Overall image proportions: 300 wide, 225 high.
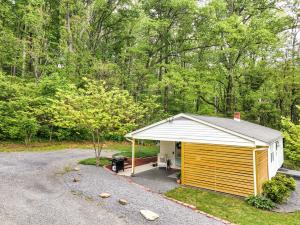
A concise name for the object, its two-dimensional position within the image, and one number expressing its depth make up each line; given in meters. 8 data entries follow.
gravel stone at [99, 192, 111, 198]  9.02
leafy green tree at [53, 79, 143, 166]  12.96
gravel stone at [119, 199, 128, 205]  8.46
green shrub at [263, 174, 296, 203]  9.55
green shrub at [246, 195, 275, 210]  9.01
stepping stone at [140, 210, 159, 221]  7.38
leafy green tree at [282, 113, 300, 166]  12.75
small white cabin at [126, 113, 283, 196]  9.93
